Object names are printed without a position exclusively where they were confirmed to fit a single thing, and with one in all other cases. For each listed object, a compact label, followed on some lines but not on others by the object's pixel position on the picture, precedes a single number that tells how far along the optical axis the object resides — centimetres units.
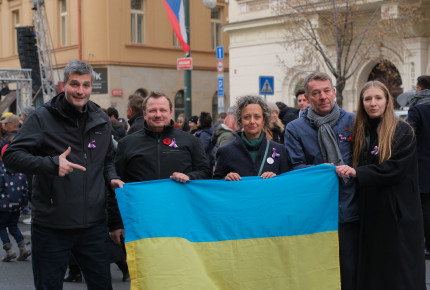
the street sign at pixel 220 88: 1764
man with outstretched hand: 461
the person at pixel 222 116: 1341
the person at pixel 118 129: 984
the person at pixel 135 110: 835
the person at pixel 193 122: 1438
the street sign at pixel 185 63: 1667
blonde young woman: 499
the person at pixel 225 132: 916
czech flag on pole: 1670
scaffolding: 1998
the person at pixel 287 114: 1075
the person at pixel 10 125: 1050
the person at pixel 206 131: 1108
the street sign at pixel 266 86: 1688
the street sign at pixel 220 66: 1762
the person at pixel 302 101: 898
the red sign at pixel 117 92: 3105
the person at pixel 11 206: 902
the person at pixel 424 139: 834
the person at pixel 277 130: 871
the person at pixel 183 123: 1513
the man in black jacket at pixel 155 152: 520
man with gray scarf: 513
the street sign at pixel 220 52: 1776
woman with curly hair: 528
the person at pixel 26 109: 1213
